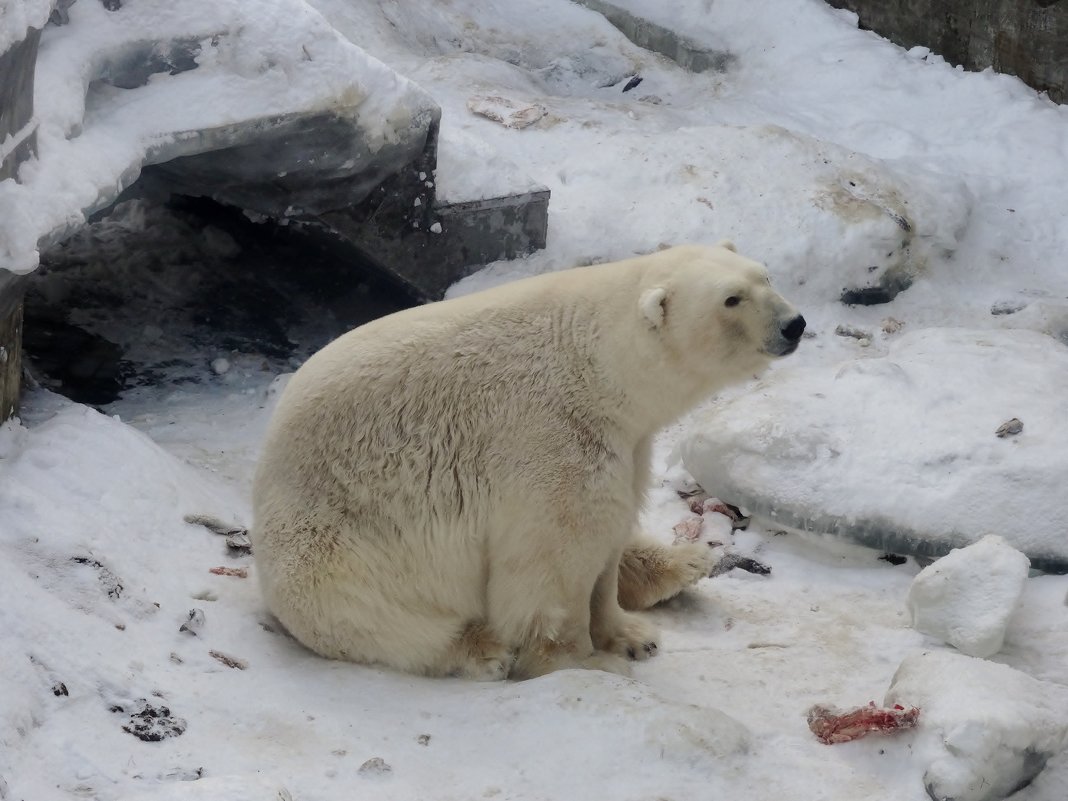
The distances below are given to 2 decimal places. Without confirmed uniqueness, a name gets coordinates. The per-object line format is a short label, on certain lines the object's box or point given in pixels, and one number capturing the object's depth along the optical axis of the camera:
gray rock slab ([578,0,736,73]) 21.30
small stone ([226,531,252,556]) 10.60
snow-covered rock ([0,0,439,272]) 10.70
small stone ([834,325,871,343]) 14.84
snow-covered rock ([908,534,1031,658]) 9.55
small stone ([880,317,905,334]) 14.89
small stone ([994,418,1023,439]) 11.53
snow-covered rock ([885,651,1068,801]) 7.66
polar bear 9.23
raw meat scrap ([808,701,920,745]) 8.20
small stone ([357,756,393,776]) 7.59
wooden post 10.12
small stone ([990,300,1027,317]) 15.05
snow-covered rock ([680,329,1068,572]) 10.96
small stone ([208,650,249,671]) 8.81
